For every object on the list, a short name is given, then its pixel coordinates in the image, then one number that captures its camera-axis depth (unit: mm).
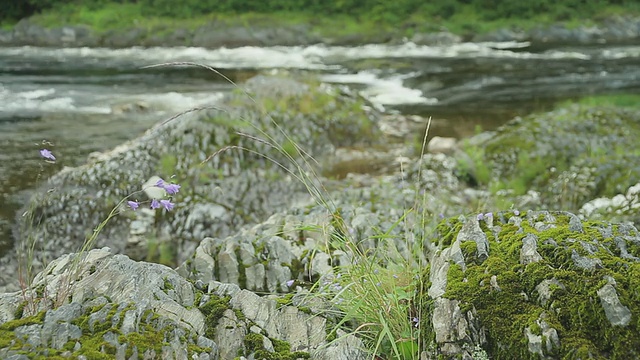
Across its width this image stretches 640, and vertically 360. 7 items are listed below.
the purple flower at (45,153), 2795
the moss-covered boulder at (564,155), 7172
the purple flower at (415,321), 2842
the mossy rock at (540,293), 2422
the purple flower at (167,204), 2857
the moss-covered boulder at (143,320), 2471
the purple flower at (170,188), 2803
